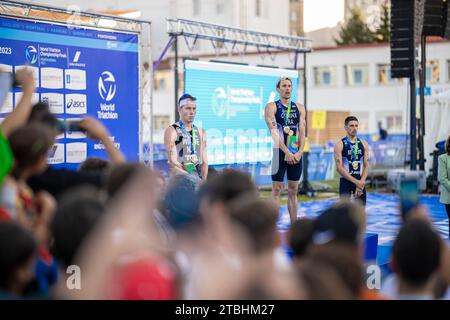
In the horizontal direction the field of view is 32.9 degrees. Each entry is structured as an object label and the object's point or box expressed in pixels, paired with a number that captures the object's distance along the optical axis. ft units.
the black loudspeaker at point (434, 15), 63.67
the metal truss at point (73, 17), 35.47
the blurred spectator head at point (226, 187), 12.54
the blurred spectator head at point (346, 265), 10.28
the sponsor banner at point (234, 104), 50.90
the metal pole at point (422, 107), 61.00
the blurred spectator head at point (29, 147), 13.16
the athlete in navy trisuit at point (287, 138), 34.68
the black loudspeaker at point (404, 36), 56.24
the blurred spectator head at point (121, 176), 12.40
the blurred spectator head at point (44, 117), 15.69
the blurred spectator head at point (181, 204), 14.37
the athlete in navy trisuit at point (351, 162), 34.96
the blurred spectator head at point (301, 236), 12.79
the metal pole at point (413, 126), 56.65
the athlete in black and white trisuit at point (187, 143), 32.48
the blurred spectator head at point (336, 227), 11.98
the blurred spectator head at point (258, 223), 10.28
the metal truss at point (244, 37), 50.34
